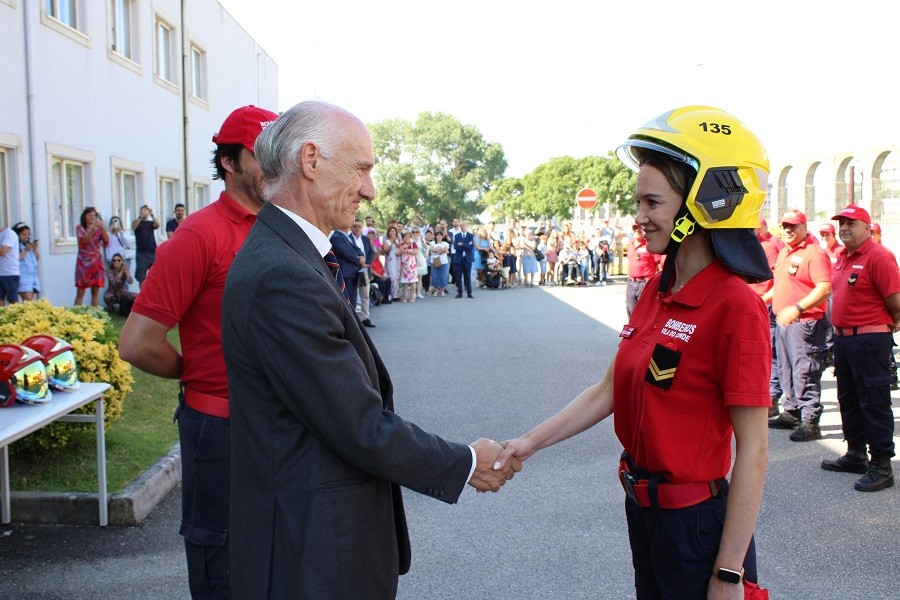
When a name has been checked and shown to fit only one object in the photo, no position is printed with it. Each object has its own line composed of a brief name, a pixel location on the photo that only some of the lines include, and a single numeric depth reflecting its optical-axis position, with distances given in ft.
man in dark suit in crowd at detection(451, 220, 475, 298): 81.10
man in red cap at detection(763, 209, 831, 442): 24.86
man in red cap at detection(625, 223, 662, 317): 39.75
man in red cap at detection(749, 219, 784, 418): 28.63
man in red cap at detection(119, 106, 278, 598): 9.97
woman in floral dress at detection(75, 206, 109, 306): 50.03
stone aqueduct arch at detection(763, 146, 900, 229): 91.25
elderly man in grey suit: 6.76
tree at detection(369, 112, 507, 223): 237.25
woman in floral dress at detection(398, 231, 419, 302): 76.48
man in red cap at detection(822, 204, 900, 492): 21.36
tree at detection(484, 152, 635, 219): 127.13
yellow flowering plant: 19.52
